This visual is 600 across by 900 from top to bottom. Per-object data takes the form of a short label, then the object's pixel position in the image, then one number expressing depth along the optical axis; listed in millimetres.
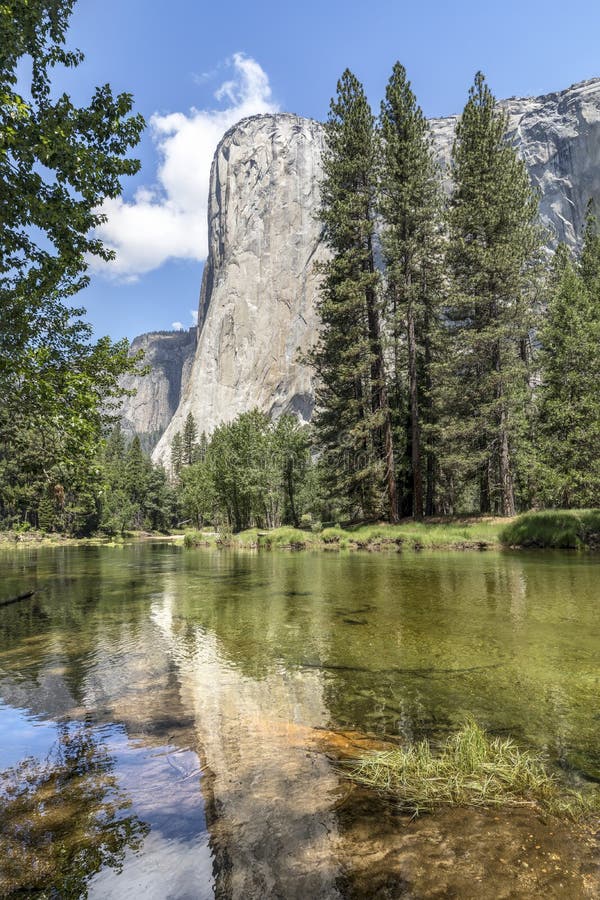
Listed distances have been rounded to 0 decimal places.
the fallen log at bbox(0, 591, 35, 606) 12861
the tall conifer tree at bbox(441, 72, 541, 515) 27297
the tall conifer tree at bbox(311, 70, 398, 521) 30578
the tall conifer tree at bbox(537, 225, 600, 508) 25031
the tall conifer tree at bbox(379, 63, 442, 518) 30562
